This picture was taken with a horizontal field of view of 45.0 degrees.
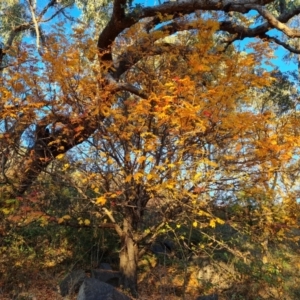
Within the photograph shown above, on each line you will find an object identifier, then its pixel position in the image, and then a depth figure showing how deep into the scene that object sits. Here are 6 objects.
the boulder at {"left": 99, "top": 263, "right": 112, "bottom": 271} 5.80
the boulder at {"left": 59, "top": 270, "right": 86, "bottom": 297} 4.71
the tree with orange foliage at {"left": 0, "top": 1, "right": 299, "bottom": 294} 3.50
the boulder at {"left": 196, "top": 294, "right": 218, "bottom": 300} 4.79
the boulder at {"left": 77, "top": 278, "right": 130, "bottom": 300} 3.72
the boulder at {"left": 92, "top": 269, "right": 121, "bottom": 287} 5.15
